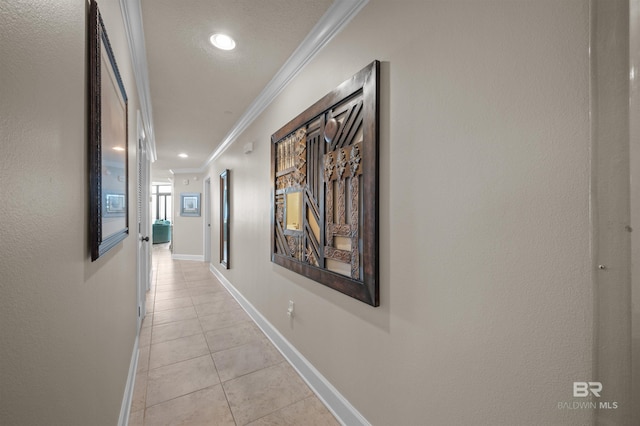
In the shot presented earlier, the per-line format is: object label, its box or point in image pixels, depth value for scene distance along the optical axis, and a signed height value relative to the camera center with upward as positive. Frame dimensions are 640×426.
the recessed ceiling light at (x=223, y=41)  1.88 +1.25
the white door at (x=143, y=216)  3.06 -0.03
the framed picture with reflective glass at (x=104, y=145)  0.91 +0.28
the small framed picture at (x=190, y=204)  7.38 +0.26
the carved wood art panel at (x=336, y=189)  1.40 +0.16
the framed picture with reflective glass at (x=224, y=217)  4.28 -0.06
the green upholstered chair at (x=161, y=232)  10.68 -0.75
